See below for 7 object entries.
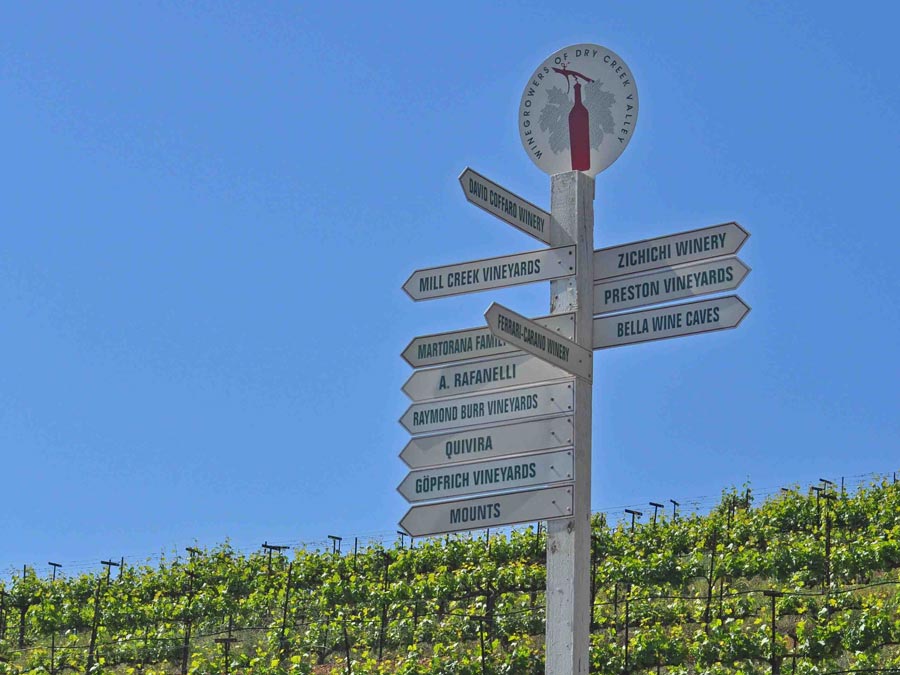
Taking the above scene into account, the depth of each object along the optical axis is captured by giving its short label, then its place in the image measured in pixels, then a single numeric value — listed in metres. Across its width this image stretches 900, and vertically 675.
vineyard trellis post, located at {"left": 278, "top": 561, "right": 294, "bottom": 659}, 18.41
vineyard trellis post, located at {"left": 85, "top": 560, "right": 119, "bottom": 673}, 19.30
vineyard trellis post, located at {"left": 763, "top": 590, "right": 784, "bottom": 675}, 14.07
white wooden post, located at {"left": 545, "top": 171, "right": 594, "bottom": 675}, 6.91
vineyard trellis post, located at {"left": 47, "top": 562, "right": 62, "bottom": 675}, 18.89
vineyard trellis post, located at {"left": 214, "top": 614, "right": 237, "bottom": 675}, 17.21
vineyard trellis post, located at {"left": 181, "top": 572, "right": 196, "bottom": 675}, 18.55
